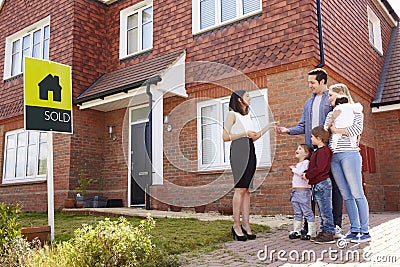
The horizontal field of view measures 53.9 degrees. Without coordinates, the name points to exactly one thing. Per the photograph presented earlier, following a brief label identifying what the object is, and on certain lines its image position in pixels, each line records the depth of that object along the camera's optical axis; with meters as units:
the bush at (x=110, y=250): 3.28
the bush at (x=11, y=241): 3.91
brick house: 7.77
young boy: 4.46
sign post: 4.92
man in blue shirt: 4.74
